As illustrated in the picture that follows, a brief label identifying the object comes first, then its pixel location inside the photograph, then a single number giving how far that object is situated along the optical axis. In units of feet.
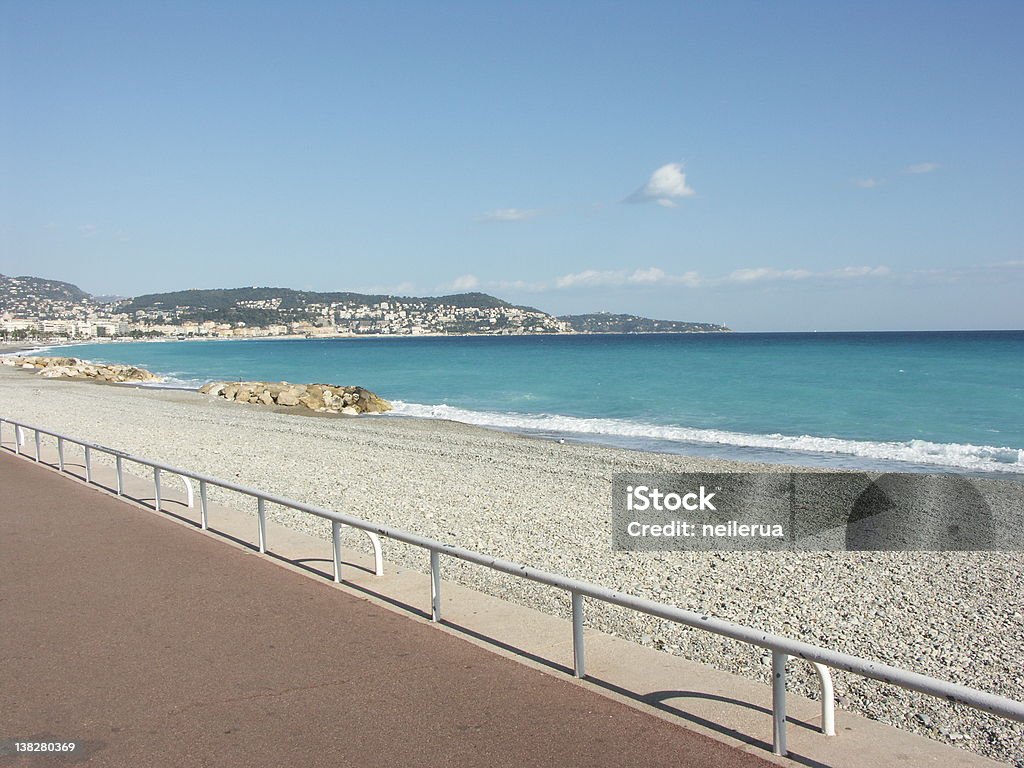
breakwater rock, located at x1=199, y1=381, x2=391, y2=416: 130.11
